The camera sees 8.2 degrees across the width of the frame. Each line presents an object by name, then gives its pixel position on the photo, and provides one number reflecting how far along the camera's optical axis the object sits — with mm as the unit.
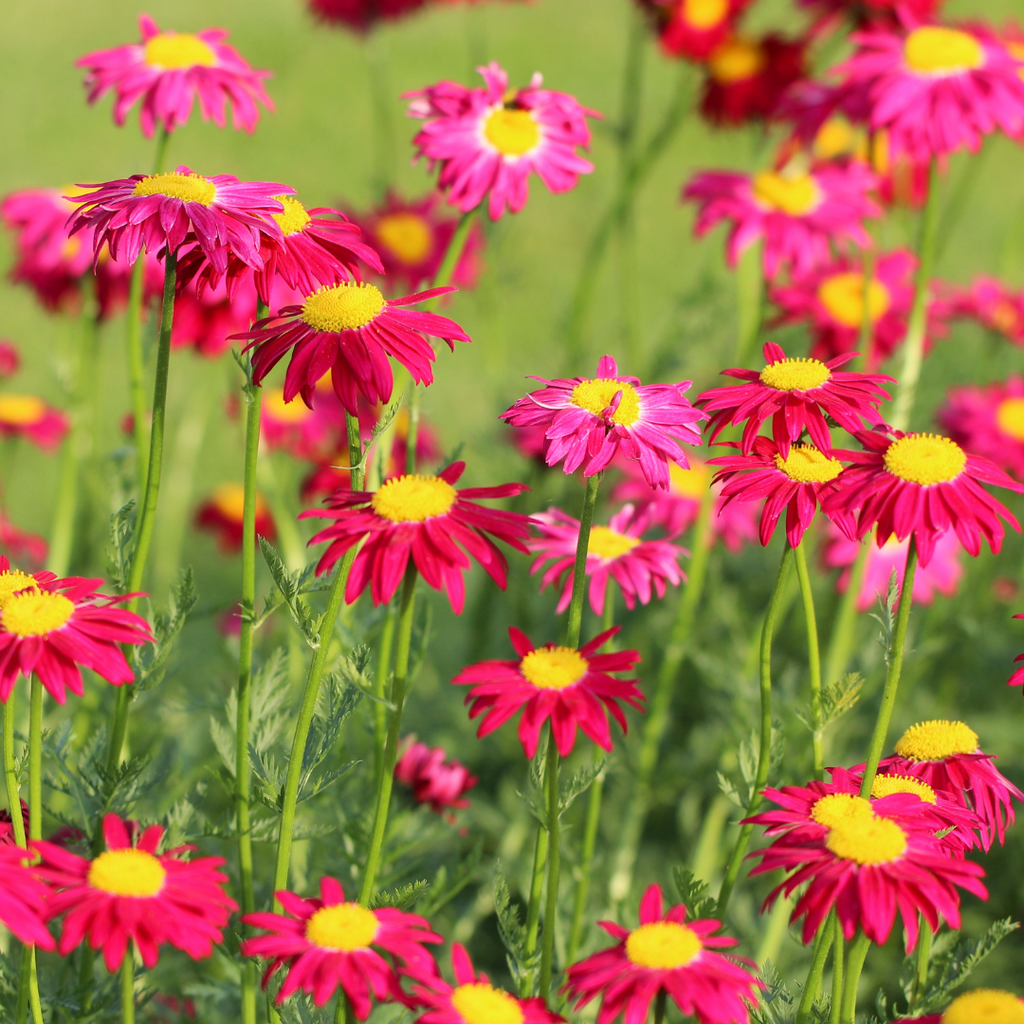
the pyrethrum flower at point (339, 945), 1570
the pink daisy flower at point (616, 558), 1701
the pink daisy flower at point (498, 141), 1749
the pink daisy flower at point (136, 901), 1564
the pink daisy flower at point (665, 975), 1571
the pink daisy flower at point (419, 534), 1590
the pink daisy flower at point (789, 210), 2058
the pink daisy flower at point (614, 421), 1616
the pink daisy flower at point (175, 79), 1769
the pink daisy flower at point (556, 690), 1590
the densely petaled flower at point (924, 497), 1595
